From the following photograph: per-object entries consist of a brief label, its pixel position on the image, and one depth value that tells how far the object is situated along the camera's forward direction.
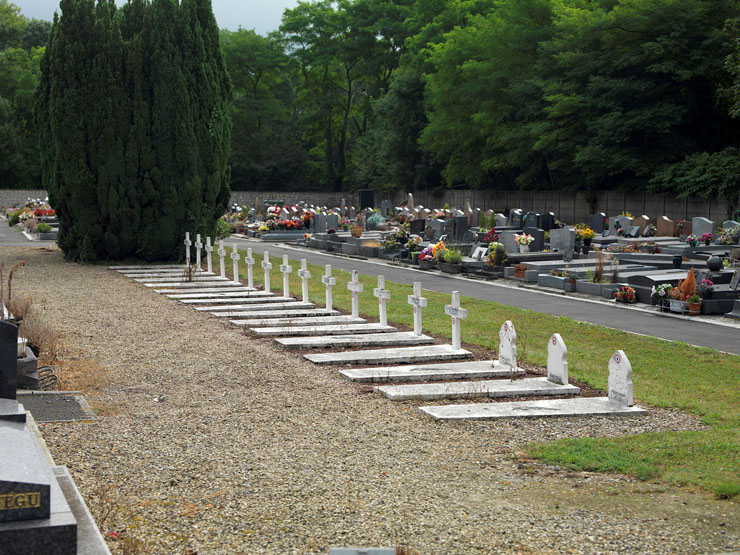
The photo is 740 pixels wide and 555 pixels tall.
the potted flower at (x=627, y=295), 17.19
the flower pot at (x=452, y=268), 23.08
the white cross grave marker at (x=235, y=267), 20.67
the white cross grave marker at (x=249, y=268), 18.61
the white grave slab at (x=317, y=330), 12.92
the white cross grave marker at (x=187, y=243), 21.41
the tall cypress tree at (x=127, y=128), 23.67
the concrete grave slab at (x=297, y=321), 13.69
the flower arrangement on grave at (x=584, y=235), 26.11
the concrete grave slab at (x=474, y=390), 8.97
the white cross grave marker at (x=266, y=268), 18.00
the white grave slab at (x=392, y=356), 10.80
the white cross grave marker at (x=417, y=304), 12.16
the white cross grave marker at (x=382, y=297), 13.05
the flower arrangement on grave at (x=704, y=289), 15.85
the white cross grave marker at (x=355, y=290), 13.96
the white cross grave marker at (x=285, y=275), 16.89
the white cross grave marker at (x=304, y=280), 16.25
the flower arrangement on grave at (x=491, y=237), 25.30
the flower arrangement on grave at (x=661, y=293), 16.35
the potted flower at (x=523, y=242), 23.47
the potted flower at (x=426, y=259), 24.31
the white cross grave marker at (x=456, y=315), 11.09
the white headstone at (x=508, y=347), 10.06
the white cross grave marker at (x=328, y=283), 14.96
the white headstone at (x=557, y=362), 9.45
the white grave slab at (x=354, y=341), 11.91
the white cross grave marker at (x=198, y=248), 22.03
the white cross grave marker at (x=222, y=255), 20.87
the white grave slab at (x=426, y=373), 9.81
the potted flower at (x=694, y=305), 15.77
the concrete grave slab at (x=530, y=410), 8.12
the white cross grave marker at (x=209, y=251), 21.97
